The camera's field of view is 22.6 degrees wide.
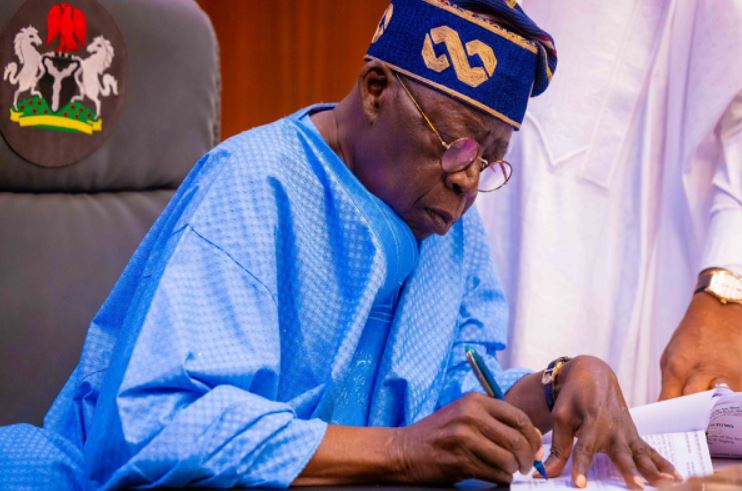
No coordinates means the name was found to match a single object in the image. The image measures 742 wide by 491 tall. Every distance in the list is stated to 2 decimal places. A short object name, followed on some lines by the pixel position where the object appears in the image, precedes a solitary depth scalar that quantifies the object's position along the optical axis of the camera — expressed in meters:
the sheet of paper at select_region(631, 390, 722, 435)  2.06
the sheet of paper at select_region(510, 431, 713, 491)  1.91
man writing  1.84
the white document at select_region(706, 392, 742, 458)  2.02
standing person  2.60
